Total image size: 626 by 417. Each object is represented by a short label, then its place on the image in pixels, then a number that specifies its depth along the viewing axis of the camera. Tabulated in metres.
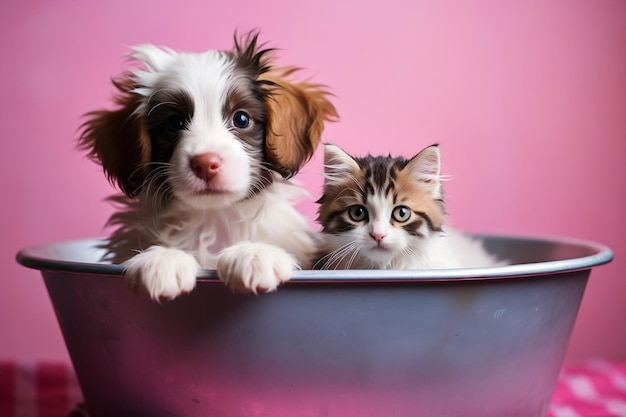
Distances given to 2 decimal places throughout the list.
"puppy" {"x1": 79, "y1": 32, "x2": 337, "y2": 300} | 1.20
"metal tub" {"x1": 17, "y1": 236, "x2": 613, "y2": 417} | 1.00
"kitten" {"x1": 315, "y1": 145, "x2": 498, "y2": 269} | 1.20
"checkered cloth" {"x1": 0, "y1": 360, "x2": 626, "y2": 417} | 1.67
